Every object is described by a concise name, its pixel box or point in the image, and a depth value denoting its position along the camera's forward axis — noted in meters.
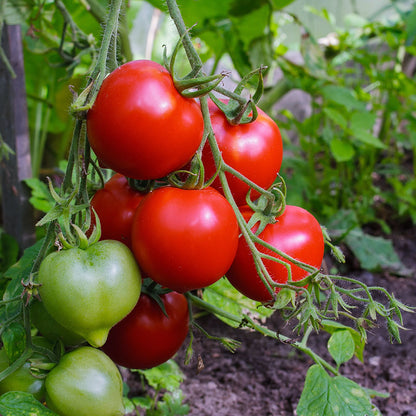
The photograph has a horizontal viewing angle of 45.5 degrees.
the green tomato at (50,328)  0.57
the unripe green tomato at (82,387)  0.51
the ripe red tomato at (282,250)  0.52
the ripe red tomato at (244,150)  0.54
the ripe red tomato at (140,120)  0.45
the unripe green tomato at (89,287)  0.44
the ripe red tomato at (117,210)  0.56
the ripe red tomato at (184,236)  0.47
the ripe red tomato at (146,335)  0.63
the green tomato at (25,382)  0.54
